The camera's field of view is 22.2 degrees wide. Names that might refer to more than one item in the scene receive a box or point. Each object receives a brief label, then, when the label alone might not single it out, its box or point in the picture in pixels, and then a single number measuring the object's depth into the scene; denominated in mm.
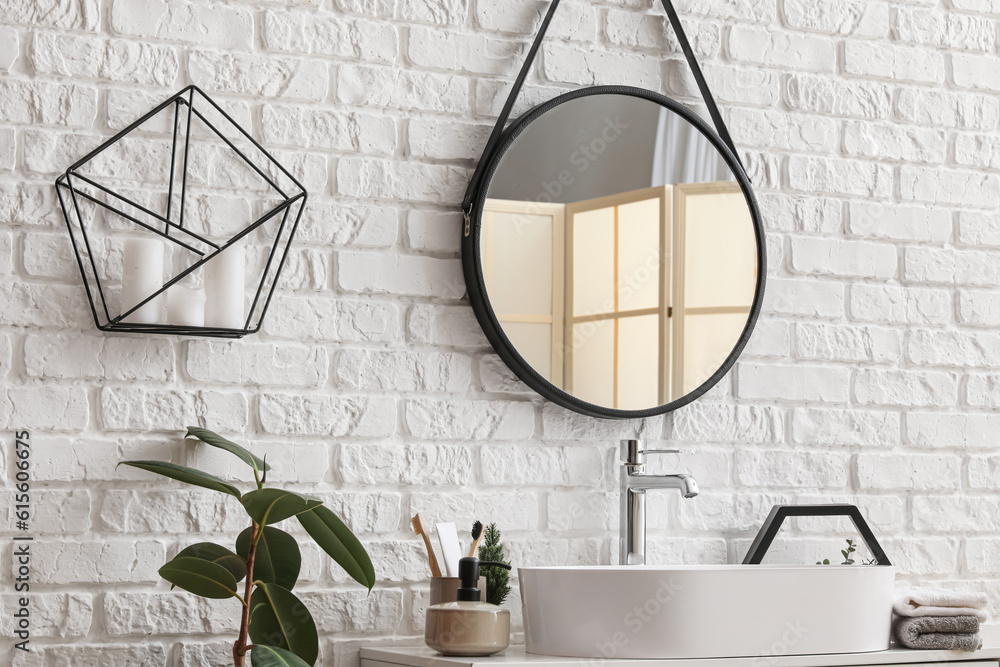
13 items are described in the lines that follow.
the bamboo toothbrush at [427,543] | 3774
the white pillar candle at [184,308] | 3743
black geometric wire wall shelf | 3769
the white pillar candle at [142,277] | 3733
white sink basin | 3617
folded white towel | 3812
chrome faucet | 3937
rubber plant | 3539
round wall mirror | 3960
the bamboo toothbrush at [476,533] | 3762
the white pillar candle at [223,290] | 3768
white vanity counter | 3587
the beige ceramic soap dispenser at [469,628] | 3617
